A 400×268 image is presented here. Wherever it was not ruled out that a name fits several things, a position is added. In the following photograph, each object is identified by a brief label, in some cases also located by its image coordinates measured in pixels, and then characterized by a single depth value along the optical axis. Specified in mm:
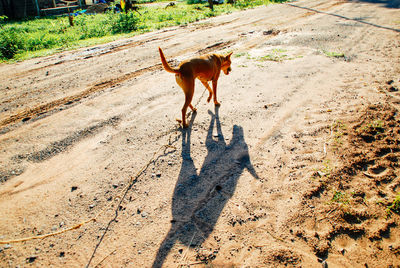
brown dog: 3803
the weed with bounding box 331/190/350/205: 2785
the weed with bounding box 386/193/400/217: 2640
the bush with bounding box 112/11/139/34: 12469
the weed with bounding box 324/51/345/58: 7085
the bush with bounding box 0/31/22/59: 8672
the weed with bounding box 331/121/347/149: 3719
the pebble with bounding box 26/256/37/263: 2347
